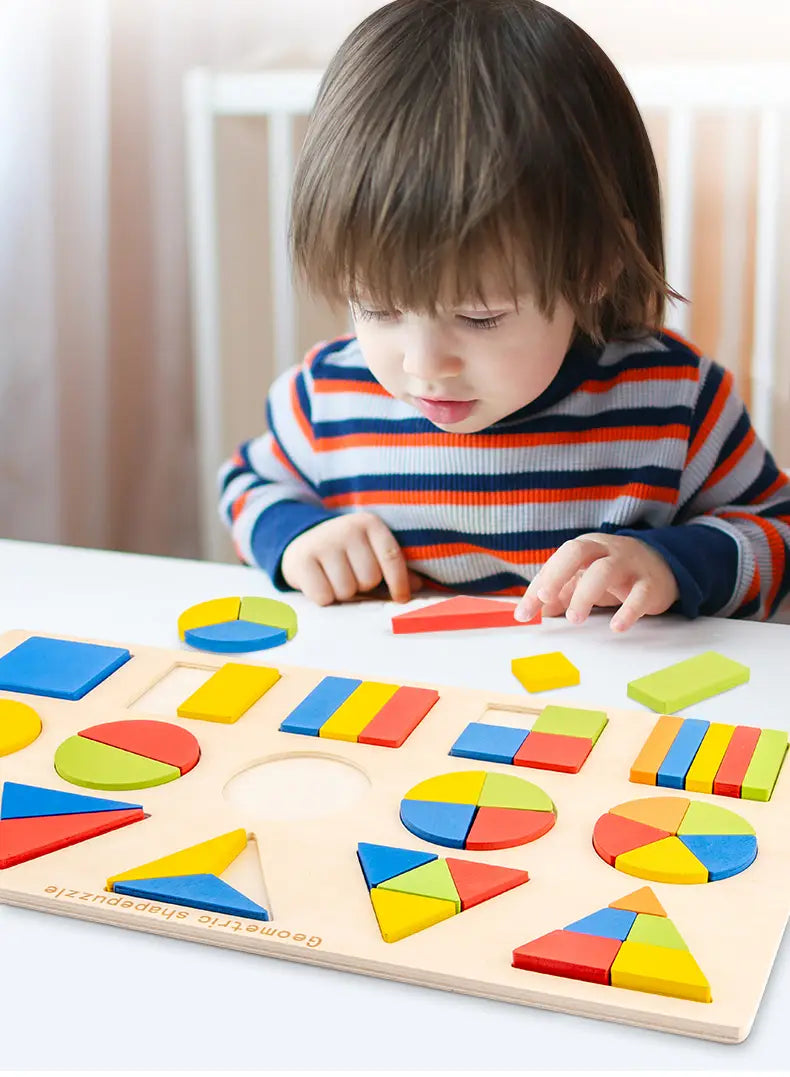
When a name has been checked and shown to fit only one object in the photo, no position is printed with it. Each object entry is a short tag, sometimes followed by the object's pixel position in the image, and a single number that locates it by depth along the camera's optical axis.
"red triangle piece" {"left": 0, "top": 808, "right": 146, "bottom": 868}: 0.46
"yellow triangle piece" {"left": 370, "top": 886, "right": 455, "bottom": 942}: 0.41
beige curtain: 1.44
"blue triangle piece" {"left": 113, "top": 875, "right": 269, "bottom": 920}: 0.43
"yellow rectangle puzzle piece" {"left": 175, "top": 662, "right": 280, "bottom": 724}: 0.57
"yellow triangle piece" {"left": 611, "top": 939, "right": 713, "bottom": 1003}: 0.38
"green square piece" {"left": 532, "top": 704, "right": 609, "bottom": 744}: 0.55
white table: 0.37
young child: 0.66
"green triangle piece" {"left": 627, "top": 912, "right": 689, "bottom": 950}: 0.40
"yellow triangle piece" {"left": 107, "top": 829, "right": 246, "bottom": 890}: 0.45
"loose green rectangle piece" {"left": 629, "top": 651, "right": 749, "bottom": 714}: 0.61
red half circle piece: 0.53
